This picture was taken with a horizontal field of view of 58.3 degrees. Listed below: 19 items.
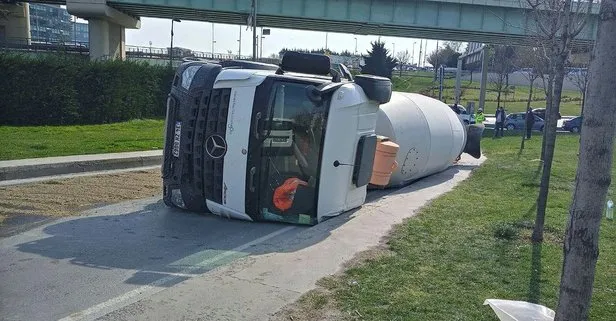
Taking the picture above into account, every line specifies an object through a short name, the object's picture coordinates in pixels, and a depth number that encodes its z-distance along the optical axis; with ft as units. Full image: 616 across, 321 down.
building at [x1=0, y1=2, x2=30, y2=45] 180.55
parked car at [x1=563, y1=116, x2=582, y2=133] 119.44
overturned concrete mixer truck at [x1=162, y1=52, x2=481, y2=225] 24.61
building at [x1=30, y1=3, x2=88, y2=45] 338.50
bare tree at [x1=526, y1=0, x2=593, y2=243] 22.99
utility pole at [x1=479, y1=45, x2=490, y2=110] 153.07
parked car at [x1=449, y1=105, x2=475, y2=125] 110.73
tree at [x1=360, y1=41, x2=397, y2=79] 165.99
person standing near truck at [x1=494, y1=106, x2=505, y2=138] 97.22
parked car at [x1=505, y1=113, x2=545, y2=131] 126.52
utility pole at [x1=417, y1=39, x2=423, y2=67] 362.20
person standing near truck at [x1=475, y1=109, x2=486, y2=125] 100.62
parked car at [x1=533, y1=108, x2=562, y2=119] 129.02
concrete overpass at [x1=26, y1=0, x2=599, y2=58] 123.85
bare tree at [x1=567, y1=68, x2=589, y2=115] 95.68
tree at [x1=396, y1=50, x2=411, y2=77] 336.51
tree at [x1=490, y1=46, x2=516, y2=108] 149.62
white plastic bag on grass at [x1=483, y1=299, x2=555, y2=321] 13.61
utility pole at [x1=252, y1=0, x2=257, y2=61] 98.78
